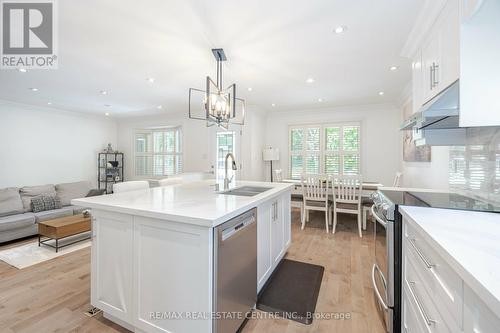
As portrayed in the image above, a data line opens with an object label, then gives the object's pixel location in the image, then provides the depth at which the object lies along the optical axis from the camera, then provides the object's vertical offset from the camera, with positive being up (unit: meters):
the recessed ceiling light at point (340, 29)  1.99 +1.27
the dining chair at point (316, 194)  3.84 -0.54
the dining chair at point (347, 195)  3.62 -0.53
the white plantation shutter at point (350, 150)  5.00 +0.33
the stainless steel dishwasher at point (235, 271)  1.28 -0.72
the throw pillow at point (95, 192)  4.32 -0.58
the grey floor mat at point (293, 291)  1.82 -1.22
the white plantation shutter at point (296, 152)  5.49 +0.31
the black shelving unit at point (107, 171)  6.41 -0.22
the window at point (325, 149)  5.03 +0.36
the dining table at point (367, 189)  3.88 -0.45
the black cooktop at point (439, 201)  1.41 -0.28
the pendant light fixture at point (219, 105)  2.22 +0.64
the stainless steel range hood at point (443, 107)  1.30 +0.37
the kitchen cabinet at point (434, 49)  1.40 +0.92
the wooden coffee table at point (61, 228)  2.92 -0.90
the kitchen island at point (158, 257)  1.25 -0.60
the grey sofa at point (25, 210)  3.16 -0.79
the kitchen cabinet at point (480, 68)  1.15 +0.53
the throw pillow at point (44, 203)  3.62 -0.68
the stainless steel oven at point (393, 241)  1.51 -0.57
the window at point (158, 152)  6.27 +0.35
